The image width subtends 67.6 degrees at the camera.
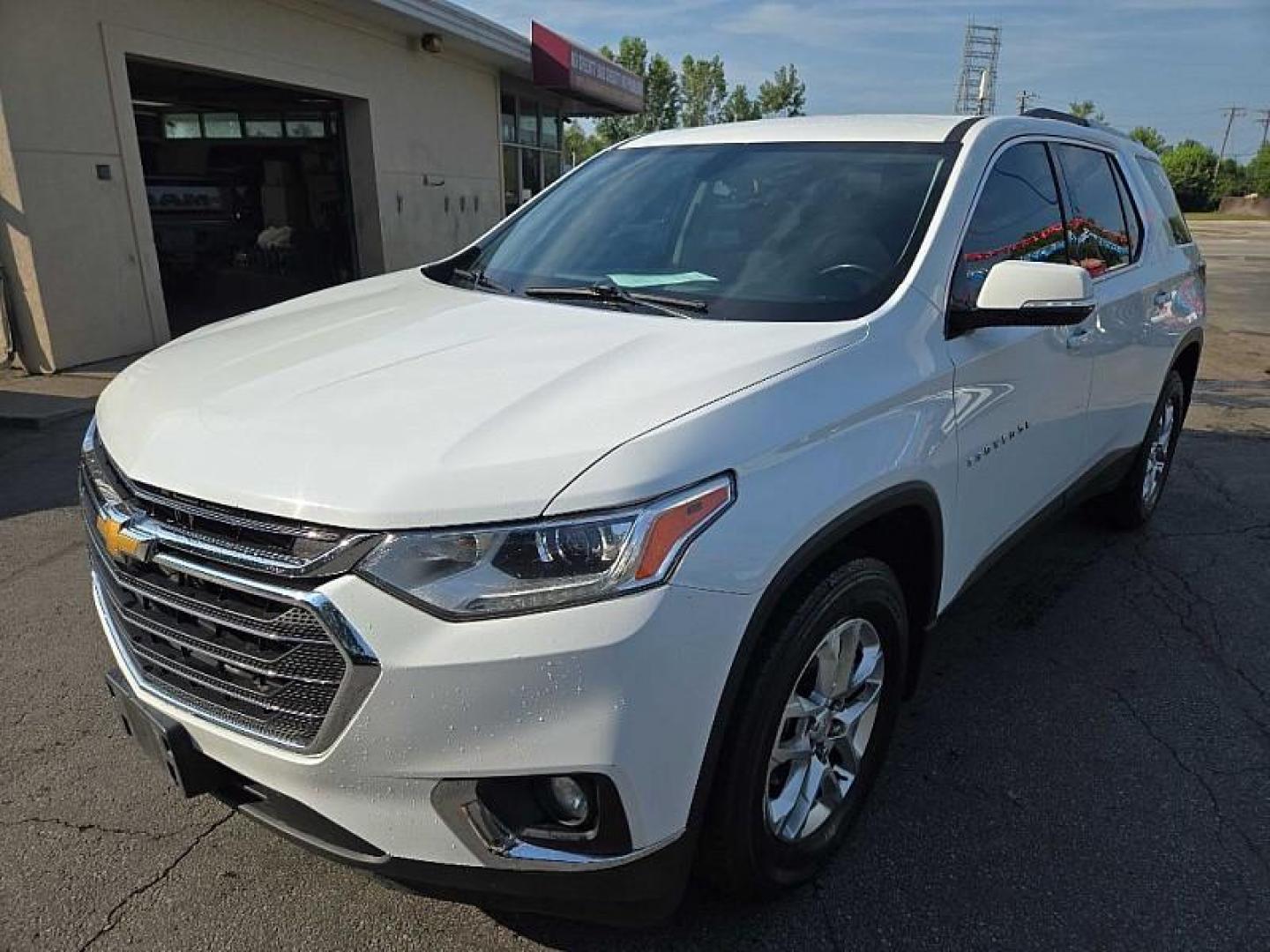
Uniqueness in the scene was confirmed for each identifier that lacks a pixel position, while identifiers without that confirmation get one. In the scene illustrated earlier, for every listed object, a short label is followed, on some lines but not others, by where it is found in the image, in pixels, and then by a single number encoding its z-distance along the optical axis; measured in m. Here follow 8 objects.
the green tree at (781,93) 75.19
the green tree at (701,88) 72.00
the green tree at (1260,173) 84.05
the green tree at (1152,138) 85.73
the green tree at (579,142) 66.06
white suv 1.69
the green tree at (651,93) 66.06
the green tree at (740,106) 74.00
